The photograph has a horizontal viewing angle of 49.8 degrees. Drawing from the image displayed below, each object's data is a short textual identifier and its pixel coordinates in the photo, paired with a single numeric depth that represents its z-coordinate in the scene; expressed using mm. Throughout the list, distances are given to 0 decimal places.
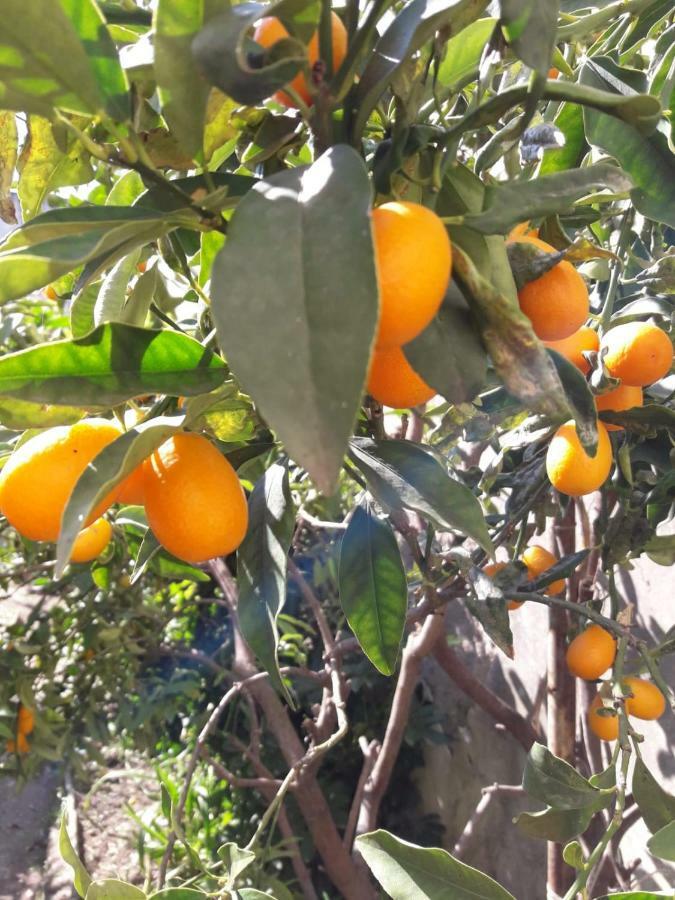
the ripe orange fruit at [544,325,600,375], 679
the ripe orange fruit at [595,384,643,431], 673
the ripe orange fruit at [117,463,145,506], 459
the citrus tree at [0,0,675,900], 295
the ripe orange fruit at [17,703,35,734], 1571
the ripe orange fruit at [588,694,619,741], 909
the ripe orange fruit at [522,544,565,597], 1026
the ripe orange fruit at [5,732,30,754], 1552
